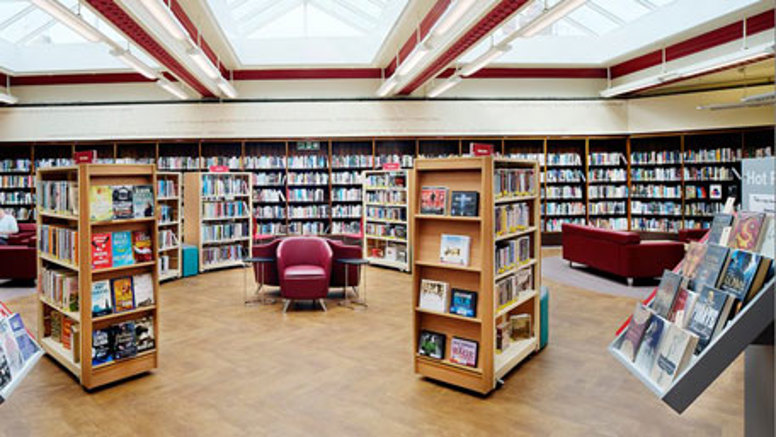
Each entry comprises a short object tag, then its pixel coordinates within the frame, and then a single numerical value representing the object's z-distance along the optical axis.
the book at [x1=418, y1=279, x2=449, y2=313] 4.11
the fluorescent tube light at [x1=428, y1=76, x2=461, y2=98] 9.38
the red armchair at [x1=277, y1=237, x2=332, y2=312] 6.41
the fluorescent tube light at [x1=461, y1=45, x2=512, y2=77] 7.54
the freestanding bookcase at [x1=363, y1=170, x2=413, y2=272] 9.27
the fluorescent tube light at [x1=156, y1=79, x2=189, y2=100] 9.12
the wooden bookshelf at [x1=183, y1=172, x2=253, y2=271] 9.30
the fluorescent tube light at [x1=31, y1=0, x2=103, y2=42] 5.23
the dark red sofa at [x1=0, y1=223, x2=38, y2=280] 8.06
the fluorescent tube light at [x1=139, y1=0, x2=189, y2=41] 5.22
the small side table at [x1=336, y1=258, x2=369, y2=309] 6.67
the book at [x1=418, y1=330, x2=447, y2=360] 4.13
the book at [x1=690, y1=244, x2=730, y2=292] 1.60
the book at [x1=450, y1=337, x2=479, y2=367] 3.95
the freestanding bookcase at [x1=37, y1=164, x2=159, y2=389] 3.89
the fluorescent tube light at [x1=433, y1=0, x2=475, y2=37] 5.44
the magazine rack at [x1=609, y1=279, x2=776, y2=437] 1.37
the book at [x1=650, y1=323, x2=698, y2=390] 1.52
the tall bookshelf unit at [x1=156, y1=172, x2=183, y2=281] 8.51
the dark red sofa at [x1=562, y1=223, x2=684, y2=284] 7.64
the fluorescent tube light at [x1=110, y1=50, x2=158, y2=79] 7.20
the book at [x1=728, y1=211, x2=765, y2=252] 1.56
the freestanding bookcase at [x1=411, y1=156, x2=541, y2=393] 3.86
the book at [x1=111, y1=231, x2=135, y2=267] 4.07
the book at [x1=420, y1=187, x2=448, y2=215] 4.11
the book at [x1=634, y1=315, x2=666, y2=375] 1.69
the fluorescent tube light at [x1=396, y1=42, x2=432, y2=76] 6.90
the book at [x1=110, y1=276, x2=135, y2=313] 4.09
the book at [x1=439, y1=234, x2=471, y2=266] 3.98
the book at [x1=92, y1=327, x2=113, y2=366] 3.99
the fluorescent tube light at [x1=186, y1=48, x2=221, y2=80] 6.89
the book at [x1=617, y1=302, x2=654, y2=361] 1.79
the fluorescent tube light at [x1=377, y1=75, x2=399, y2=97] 9.36
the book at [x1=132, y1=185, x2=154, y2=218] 4.17
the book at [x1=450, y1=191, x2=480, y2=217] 3.93
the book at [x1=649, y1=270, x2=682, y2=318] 1.73
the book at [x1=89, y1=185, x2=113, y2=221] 3.91
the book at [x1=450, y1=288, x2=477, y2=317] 3.97
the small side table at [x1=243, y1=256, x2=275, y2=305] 6.62
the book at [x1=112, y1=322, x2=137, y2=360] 4.11
